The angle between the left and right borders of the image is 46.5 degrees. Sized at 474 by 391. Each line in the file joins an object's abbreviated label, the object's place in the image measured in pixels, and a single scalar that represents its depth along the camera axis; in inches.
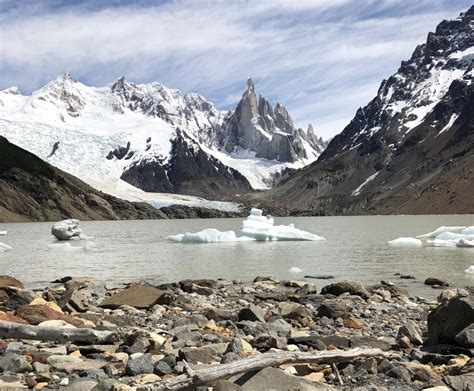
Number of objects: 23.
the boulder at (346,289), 821.2
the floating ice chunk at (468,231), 2094.0
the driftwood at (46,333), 395.9
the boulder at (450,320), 394.9
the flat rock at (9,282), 791.7
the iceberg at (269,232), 2422.5
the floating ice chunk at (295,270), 1239.1
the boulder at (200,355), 351.9
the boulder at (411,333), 441.7
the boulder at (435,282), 989.9
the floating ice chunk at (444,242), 1982.0
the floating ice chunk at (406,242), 2031.3
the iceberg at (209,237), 2390.7
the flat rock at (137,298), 644.7
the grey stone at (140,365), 321.4
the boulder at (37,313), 464.8
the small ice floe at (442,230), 2246.6
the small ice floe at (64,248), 2001.1
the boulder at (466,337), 375.4
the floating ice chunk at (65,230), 2743.6
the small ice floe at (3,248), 1936.5
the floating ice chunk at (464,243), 1901.6
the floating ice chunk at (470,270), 1176.3
